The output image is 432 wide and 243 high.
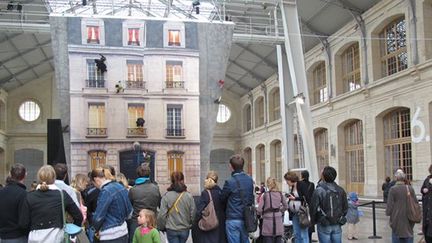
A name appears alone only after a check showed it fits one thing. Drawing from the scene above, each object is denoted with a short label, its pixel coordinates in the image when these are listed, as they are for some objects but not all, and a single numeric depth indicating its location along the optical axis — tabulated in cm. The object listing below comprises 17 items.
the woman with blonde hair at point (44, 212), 491
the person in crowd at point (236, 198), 650
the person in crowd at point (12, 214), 504
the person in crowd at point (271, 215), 704
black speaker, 1148
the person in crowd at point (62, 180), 571
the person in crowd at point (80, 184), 690
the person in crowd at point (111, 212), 550
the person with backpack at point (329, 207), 655
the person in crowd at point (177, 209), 643
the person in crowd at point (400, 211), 742
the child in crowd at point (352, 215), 1079
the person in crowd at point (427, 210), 744
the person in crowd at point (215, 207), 647
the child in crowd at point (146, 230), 544
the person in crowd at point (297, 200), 807
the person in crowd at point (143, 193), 646
